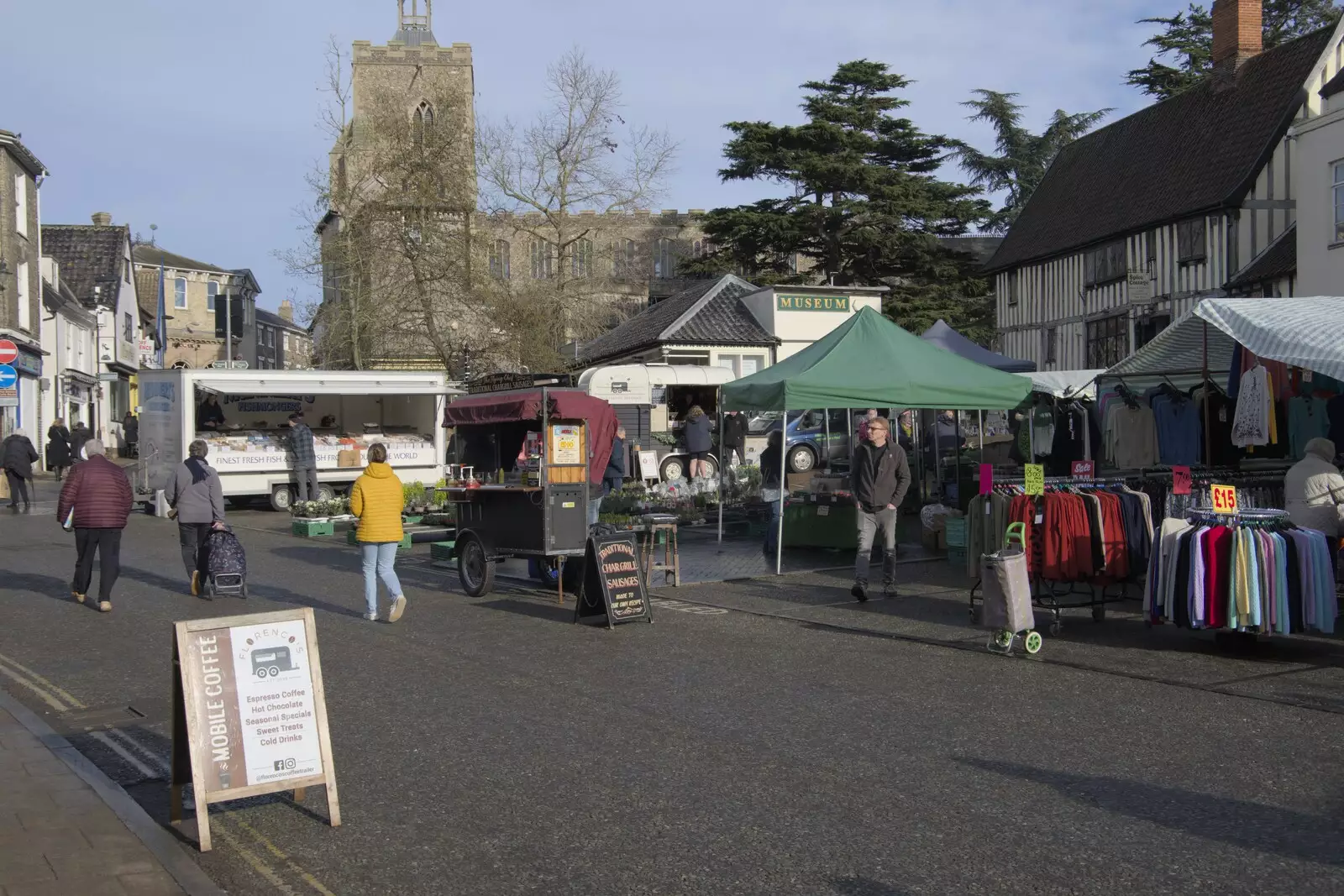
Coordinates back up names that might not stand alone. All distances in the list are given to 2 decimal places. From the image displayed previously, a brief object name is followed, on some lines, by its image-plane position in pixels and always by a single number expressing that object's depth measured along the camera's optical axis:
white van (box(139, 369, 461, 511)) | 22.98
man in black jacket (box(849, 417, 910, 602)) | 11.99
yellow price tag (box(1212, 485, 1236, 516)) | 9.17
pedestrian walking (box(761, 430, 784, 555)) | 18.20
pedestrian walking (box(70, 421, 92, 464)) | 30.53
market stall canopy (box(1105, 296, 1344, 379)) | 9.51
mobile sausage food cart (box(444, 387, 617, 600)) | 12.49
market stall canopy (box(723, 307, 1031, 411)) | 14.38
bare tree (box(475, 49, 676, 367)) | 34.53
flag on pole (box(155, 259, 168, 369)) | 43.42
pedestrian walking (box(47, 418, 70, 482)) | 30.38
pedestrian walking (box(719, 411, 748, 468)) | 23.48
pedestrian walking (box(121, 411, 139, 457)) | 43.06
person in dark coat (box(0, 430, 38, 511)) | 24.11
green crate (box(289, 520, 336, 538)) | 20.06
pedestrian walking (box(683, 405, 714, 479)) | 22.41
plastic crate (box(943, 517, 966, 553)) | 14.49
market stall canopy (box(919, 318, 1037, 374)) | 20.58
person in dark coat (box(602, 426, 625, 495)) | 20.08
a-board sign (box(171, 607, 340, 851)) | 5.30
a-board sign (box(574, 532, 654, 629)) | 11.02
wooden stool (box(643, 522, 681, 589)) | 13.08
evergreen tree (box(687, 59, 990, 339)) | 43.41
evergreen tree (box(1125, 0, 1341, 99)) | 42.88
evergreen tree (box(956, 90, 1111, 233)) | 49.91
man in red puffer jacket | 12.48
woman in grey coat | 13.49
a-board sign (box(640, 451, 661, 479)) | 25.55
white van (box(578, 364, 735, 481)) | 30.22
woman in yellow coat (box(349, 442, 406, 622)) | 11.24
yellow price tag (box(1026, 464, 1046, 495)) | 10.09
